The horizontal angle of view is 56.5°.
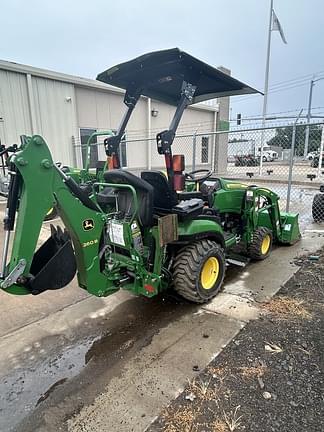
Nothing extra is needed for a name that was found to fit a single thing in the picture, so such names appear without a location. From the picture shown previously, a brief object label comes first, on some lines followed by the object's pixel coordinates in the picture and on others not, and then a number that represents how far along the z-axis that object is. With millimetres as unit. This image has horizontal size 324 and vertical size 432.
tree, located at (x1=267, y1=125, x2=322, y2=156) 8961
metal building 8594
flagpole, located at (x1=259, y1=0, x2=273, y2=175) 16781
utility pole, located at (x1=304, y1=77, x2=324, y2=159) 41219
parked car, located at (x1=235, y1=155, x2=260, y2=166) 11936
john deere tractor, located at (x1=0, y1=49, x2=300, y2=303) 2068
